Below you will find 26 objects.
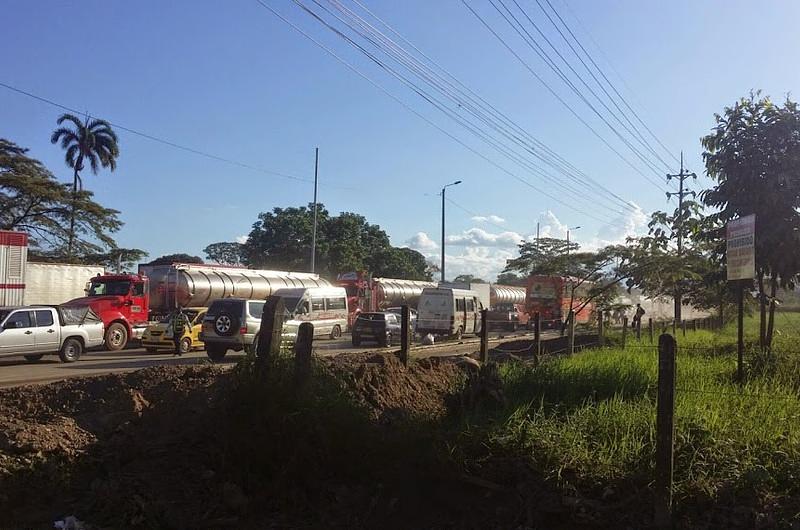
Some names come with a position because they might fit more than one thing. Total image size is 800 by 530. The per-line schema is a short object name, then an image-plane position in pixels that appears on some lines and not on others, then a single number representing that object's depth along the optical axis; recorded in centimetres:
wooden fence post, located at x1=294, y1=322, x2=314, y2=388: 633
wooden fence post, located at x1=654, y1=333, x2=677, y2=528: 482
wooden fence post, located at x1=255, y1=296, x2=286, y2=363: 662
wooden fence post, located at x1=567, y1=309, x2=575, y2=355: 1437
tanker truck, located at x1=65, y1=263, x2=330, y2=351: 2500
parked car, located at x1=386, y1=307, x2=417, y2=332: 3348
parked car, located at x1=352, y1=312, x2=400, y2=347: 2562
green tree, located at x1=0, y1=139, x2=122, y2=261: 4022
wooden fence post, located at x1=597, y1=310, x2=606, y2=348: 1723
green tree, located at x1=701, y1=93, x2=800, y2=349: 1158
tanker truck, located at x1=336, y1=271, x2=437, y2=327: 3828
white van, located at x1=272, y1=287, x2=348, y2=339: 2548
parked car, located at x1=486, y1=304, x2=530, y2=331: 4684
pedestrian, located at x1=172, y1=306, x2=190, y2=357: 2172
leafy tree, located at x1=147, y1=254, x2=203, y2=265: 4888
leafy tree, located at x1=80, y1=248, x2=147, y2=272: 4509
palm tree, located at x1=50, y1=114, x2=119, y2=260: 4959
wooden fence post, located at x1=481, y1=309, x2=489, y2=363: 1146
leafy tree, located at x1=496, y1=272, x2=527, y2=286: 12103
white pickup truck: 1802
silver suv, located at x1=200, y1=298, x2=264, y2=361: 1988
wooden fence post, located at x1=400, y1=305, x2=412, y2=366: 962
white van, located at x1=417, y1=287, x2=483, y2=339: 3023
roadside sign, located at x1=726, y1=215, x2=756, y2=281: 916
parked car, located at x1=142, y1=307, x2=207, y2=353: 2245
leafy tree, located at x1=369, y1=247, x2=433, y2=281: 7050
